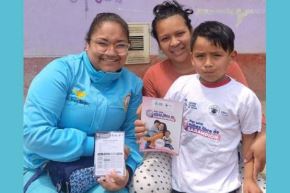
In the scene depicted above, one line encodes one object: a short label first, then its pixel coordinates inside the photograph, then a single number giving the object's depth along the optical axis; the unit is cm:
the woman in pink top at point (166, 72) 250
